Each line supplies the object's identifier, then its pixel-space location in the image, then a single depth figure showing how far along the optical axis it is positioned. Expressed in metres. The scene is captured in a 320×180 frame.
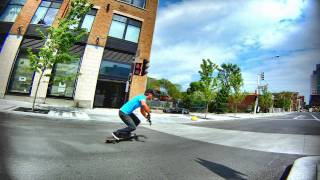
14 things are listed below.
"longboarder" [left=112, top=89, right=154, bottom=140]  7.14
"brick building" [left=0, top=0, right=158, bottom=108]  17.86
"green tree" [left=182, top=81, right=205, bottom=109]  36.75
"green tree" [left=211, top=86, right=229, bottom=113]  40.07
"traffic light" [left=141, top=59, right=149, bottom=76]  14.66
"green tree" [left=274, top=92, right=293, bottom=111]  96.96
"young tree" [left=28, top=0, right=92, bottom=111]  12.68
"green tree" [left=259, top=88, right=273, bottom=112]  61.99
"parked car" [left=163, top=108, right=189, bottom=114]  27.12
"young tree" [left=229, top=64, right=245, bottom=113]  34.65
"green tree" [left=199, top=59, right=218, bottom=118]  24.55
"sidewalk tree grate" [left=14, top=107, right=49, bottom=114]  12.16
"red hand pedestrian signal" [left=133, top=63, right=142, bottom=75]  14.53
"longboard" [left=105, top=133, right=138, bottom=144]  6.84
